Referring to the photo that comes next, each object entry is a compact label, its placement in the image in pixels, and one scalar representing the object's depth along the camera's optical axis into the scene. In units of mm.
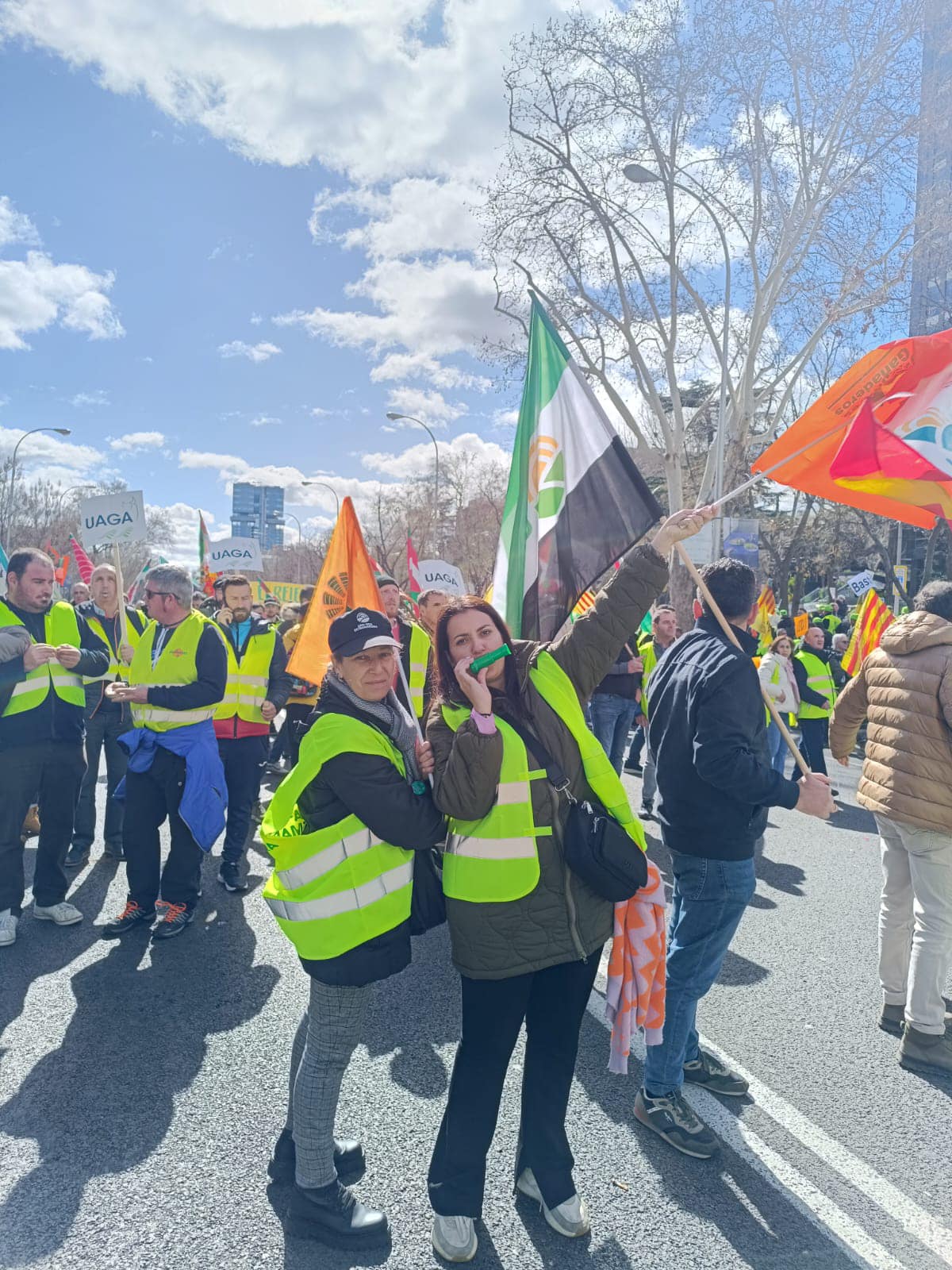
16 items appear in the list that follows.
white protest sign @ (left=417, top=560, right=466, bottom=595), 7812
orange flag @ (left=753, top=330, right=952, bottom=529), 3432
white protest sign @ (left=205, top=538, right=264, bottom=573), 13531
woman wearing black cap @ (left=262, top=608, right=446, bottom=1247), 2367
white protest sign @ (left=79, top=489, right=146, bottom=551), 6676
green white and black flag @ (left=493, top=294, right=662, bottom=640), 3379
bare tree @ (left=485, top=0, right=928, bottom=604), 17688
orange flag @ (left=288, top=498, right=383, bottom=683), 3863
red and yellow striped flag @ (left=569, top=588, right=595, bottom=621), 7863
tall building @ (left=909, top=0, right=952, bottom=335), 17281
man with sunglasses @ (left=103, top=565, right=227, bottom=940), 4723
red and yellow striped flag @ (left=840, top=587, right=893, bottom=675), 8383
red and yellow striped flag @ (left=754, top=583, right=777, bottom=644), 14469
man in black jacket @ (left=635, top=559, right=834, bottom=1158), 2896
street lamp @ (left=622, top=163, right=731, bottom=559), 17188
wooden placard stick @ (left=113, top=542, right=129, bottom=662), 5137
